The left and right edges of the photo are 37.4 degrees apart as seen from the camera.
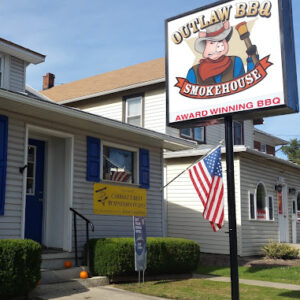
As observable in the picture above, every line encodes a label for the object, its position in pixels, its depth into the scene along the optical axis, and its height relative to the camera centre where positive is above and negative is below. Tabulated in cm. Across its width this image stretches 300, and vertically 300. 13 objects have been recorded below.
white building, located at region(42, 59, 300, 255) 1532 +183
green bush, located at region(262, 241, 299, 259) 1452 -111
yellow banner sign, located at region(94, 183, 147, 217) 1128 +46
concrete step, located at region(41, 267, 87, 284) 894 -117
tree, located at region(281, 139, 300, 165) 5281 +813
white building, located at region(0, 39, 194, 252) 941 +137
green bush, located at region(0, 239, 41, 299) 726 -82
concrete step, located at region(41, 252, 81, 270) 956 -91
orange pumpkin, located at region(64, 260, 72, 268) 978 -101
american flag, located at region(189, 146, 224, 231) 748 +53
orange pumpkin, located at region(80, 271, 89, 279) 937 -119
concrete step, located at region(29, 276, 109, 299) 815 -135
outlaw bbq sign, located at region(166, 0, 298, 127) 679 +250
